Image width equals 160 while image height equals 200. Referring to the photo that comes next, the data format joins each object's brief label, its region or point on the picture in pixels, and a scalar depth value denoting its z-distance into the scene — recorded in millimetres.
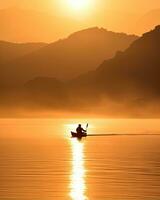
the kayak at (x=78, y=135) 139950
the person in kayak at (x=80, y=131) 138975
